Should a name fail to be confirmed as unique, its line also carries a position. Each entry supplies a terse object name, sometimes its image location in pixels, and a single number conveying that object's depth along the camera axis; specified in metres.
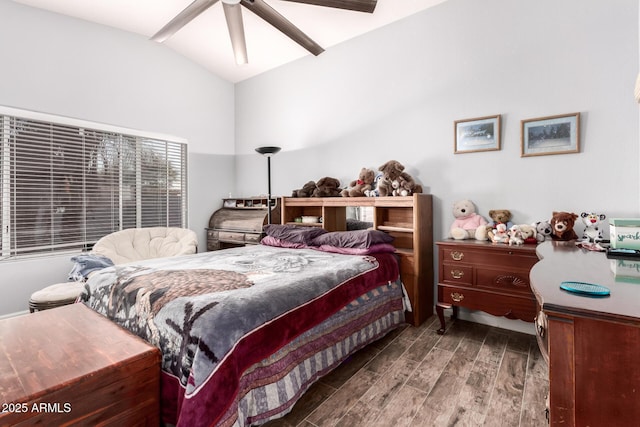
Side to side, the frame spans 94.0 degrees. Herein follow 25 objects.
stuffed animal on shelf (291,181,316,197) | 3.85
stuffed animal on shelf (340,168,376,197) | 3.39
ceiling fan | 2.40
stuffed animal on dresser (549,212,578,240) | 2.28
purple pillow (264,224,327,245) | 3.21
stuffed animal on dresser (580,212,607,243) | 2.12
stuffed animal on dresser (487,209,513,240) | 2.68
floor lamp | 3.93
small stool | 2.46
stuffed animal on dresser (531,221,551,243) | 2.43
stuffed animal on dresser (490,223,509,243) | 2.50
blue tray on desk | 0.85
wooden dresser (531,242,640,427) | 0.75
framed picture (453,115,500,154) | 2.80
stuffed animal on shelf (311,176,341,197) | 3.65
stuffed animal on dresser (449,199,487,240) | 2.71
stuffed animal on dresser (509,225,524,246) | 2.40
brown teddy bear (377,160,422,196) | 3.08
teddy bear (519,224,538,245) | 2.44
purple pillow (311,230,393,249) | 2.80
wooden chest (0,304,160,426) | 1.05
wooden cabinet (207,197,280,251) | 4.14
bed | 1.26
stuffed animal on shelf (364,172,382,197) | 3.30
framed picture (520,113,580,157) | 2.45
